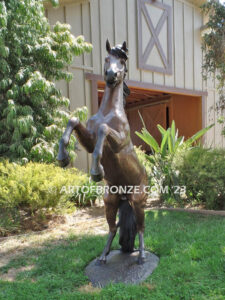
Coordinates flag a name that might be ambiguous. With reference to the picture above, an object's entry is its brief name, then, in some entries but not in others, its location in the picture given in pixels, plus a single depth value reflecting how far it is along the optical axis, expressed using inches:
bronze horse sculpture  66.9
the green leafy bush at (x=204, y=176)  169.5
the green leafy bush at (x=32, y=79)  166.7
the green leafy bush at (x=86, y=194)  192.4
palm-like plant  190.2
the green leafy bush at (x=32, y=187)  147.3
